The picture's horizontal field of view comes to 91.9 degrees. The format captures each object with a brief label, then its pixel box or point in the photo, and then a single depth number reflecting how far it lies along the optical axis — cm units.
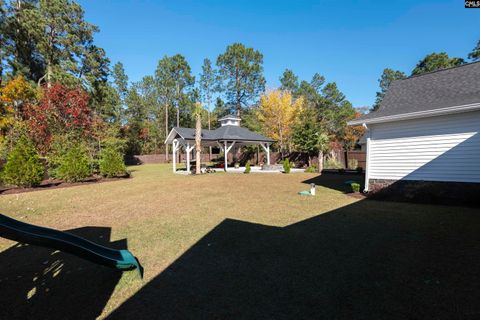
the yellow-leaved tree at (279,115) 3100
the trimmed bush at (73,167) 1315
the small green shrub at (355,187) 922
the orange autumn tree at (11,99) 1914
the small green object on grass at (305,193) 905
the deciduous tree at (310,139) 1995
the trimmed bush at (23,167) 1126
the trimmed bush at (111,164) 1527
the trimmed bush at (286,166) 1819
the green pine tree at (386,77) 4315
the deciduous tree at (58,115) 1577
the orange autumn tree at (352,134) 3850
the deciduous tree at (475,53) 2850
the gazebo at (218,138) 2066
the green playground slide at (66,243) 262
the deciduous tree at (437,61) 3207
